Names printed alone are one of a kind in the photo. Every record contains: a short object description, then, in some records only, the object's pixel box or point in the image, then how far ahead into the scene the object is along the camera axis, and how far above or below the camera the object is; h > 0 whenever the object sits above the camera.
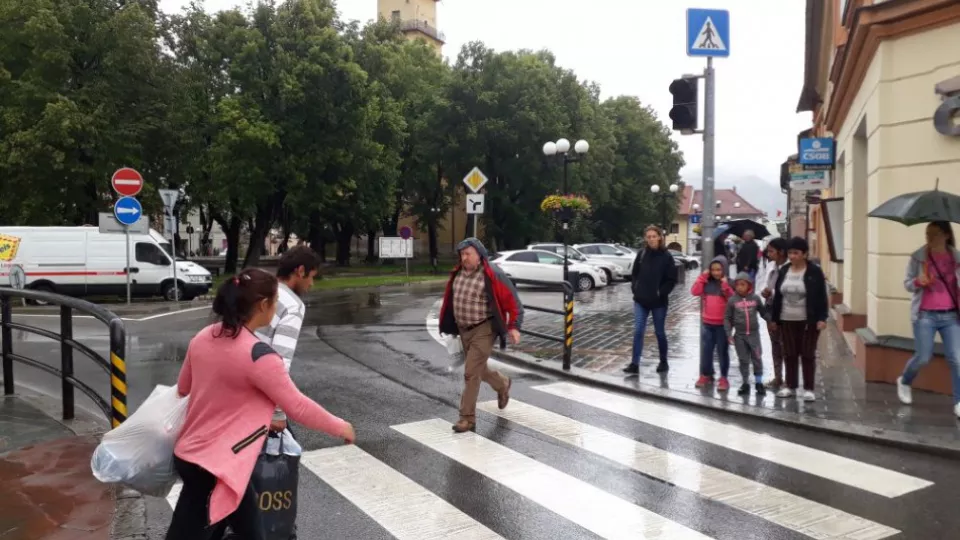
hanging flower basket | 20.22 +1.31
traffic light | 9.22 +1.72
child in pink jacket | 8.42 -0.75
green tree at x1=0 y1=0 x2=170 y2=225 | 25.72 +5.17
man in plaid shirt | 6.71 -0.61
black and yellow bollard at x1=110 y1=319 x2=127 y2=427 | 5.02 -0.88
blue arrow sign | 18.31 +0.82
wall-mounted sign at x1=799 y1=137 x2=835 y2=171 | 14.41 +1.77
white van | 20.86 -0.51
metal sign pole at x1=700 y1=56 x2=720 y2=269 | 9.31 +1.08
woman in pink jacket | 2.91 -0.69
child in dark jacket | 8.14 -0.89
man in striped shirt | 3.84 -0.28
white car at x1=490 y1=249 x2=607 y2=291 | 25.62 -0.84
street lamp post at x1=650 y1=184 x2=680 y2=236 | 40.05 +2.79
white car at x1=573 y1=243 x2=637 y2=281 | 30.97 -0.44
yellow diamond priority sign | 16.97 +1.45
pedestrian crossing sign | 9.16 +2.60
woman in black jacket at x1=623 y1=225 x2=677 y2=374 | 9.35 -0.53
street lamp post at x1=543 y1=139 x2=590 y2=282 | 22.83 +3.00
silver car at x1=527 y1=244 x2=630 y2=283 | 27.34 -0.74
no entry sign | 18.31 +1.51
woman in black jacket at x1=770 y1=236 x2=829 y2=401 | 7.70 -0.66
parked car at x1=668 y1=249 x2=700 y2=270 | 38.16 -1.00
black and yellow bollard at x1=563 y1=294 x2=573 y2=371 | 9.59 -1.15
